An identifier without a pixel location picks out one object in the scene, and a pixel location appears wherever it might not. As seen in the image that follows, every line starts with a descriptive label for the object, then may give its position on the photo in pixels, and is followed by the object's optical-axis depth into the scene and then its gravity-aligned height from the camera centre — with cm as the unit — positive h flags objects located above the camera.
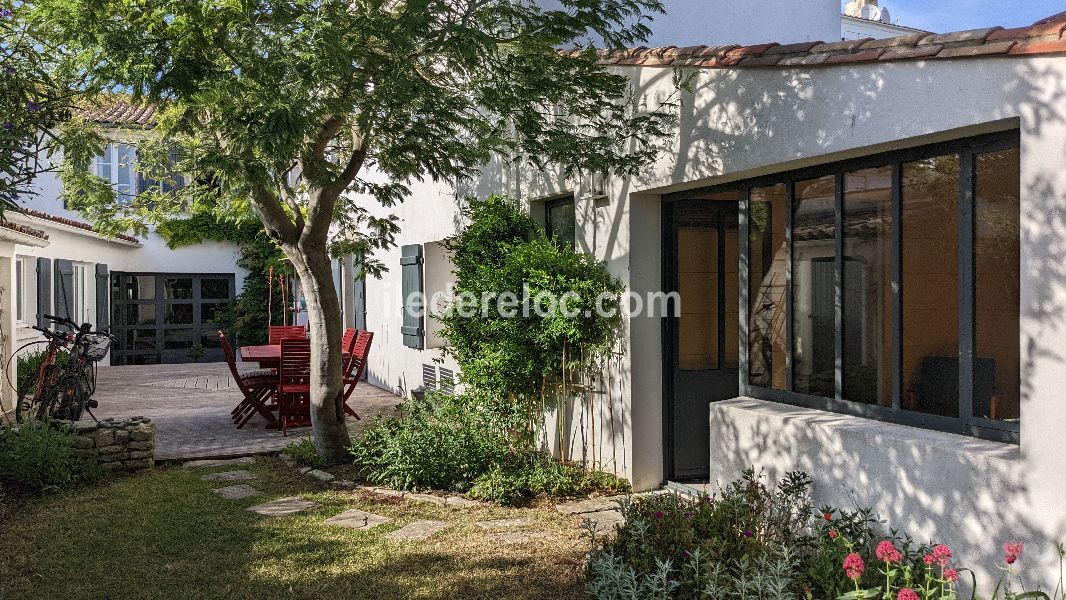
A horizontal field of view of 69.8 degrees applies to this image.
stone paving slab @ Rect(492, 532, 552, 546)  480 -147
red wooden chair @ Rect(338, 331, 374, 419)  927 -61
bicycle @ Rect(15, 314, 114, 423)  815 -75
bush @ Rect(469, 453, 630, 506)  575 -137
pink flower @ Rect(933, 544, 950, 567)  287 -94
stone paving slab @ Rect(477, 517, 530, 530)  513 -147
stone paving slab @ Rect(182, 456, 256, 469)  720 -146
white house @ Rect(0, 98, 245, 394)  1578 +63
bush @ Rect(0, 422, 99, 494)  604 -121
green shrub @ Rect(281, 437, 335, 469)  701 -138
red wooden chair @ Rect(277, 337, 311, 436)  864 -77
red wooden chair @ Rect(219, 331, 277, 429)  896 -91
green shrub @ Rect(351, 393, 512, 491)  610 -115
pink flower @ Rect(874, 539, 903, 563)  284 -93
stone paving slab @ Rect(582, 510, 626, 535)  503 -147
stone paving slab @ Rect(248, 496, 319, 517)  557 -148
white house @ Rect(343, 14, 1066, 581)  328 +16
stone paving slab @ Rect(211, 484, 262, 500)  608 -148
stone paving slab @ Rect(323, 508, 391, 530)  522 -148
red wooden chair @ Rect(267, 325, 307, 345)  1166 -35
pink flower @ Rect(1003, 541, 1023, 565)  284 -92
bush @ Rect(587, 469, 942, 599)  339 -118
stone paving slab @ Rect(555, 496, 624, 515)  552 -147
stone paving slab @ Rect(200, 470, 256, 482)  661 -147
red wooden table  911 -58
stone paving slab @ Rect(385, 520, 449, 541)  492 -148
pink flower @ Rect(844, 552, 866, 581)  276 -95
